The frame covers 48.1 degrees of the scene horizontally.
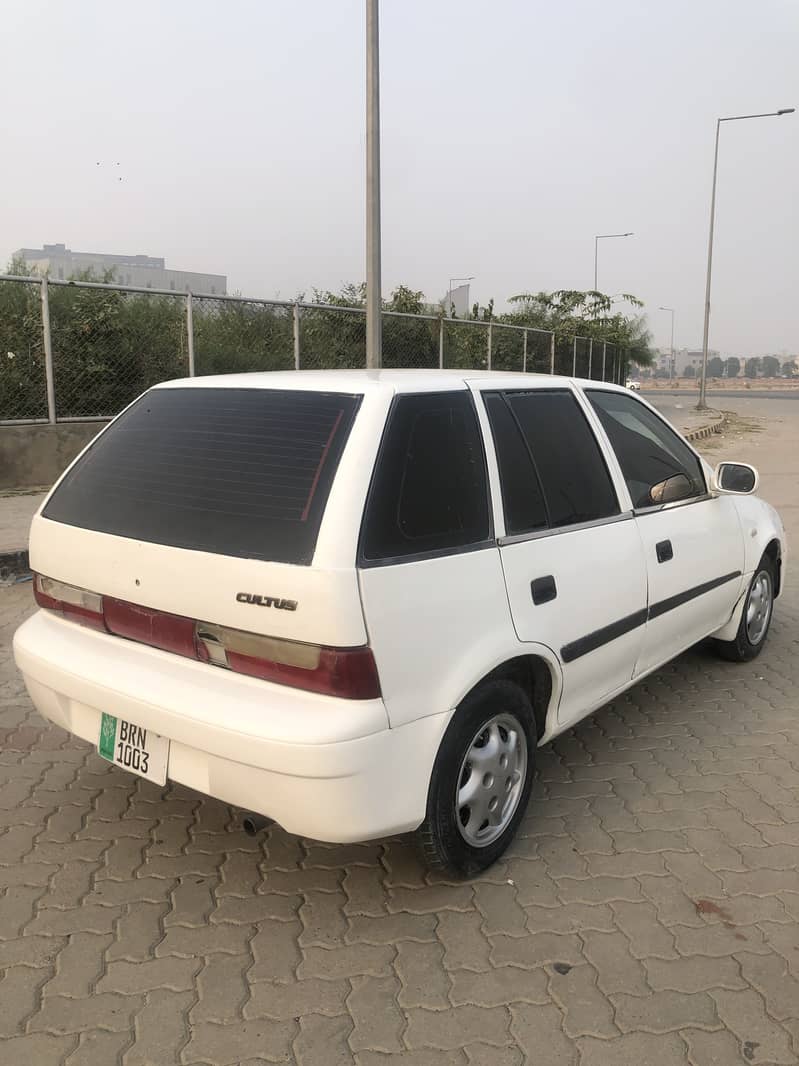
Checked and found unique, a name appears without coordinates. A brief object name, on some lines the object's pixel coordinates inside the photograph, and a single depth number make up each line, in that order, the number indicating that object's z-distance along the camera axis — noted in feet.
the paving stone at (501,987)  7.87
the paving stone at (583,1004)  7.53
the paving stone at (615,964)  8.05
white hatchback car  8.05
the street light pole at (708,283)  98.33
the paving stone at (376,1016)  7.34
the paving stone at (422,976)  7.86
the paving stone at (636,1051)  7.19
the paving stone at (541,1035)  7.23
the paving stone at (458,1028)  7.38
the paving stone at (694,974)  8.07
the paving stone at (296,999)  7.69
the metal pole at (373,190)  32.65
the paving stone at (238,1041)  7.20
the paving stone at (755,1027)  7.30
